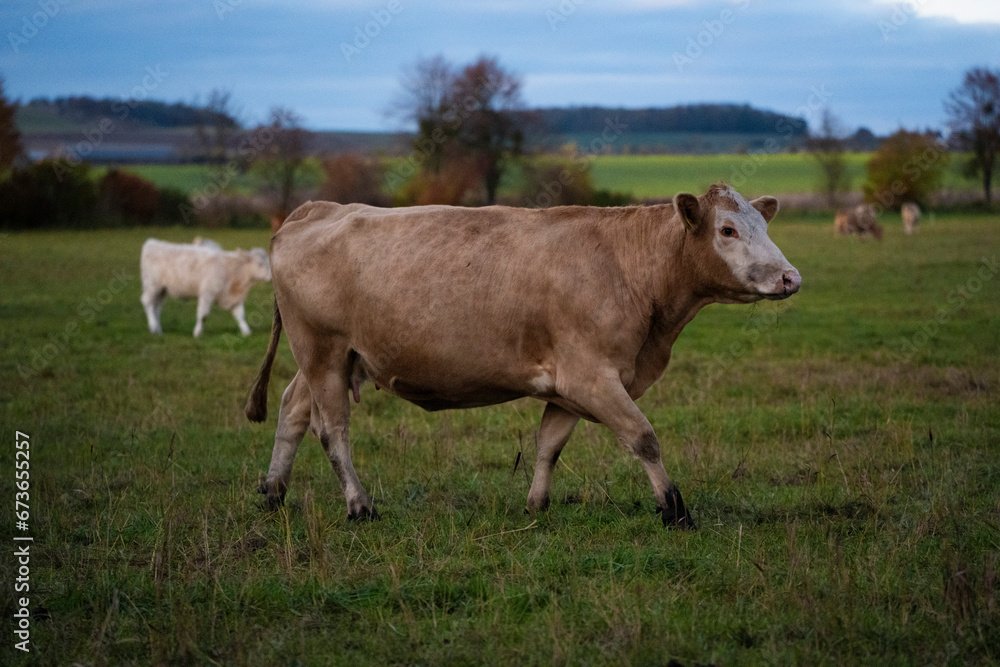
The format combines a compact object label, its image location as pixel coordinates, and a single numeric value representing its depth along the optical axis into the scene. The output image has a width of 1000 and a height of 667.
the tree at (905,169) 60.75
